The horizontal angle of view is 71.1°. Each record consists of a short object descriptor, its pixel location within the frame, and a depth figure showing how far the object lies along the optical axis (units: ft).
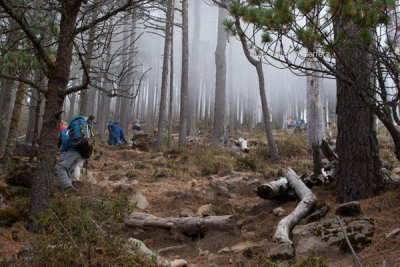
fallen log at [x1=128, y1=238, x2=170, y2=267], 9.59
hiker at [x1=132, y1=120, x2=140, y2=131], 71.51
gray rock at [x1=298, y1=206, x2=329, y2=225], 13.19
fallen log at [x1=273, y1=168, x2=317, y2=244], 11.48
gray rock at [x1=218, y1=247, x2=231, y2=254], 12.06
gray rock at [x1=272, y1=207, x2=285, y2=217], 14.94
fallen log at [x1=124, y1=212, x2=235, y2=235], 14.05
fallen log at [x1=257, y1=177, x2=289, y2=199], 16.28
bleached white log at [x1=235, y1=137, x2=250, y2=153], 38.50
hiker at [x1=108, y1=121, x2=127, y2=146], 44.98
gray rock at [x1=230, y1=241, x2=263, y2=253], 11.64
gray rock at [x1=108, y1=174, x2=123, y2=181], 26.13
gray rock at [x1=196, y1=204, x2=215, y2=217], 16.05
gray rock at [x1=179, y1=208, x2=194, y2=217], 17.01
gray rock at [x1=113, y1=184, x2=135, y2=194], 20.25
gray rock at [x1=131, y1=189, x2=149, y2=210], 19.42
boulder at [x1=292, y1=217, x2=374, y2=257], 10.34
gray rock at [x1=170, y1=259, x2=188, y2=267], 10.47
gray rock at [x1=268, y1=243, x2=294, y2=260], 9.95
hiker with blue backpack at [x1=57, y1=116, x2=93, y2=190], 17.97
